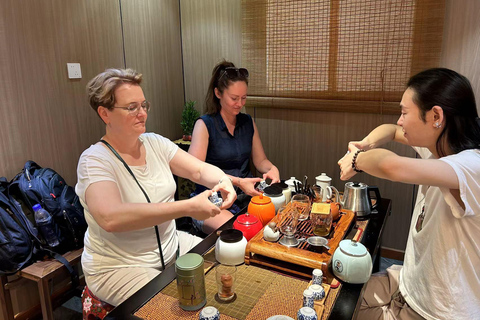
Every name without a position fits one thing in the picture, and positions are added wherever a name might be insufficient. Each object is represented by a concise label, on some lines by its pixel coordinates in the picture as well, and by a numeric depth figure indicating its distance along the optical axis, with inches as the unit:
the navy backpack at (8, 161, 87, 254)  78.7
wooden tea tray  48.4
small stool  58.2
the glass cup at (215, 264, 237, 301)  44.1
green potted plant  132.1
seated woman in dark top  94.6
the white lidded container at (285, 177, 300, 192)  77.5
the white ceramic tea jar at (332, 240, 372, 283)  45.9
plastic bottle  77.1
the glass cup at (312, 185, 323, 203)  72.8
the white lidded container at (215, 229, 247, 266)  51.3
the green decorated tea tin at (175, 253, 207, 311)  41.9
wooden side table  73.5
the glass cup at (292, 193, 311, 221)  61.8
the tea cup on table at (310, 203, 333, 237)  56.3
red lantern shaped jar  57.3
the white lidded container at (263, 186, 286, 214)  67.8
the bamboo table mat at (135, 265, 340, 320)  41.6
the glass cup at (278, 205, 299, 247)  53.1
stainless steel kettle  67.1
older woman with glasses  54.0
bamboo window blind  100.2
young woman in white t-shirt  43.8
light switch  95.1
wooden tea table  41.8
